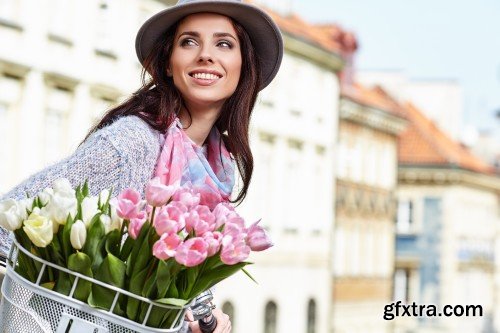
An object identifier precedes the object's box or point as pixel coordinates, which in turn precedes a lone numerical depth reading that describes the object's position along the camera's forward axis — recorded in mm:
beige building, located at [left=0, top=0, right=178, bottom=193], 25888
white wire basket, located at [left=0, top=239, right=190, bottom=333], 2457
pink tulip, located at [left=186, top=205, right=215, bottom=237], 2493
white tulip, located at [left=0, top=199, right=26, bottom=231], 2506
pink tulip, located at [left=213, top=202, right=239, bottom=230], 2562
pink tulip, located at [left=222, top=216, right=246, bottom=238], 2534
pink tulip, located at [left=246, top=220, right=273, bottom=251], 2613
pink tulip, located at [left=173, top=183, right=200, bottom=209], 2534
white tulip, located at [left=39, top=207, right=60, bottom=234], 2480
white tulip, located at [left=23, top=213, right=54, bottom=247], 2438
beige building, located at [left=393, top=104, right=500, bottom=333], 62023
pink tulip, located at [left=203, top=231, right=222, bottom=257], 2474
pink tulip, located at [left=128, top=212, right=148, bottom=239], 2455
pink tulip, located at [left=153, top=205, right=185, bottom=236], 2440
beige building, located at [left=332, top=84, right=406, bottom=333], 49249
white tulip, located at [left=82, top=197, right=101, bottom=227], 2495
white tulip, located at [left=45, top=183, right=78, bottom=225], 2489
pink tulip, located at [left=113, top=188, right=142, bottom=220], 2472
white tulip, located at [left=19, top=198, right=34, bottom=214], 2538
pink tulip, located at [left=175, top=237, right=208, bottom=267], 2414
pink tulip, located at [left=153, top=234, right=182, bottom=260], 2408
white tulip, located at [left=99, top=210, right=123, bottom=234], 2487
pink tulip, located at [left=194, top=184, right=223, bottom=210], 3321
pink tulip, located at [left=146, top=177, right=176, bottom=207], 2508
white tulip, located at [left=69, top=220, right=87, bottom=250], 2440
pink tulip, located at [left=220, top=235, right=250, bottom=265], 2489
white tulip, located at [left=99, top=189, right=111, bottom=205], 2574
